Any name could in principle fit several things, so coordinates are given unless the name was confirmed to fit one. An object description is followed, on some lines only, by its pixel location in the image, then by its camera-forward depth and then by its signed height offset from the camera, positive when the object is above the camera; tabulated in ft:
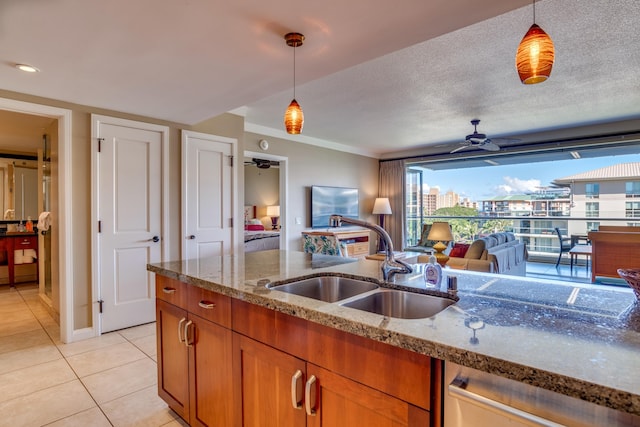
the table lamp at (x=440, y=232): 10.02 -0.76
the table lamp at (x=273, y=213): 28.78 -0.52
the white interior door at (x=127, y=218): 10.66 -0.34
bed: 17.08 -1.80
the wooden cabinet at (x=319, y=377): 2.90 -1.78
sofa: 12.12 -1.94
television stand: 19.62 -2.07
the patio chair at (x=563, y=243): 20.06 -2.19
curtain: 23.93 +0.93
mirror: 18.78 +1.08
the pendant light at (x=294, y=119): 7.48 +2.03
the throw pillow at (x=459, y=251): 13.67 -1.81
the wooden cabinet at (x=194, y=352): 4.89 -2.41
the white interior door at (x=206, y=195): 12.41 +0.50
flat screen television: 19.71 +0.30
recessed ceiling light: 7.46 +3.22
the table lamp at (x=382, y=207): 23.58 +0.04
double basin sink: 4.35 -1.31
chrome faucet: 5.29 -0.79
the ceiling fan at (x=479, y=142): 14.16 +2.93
